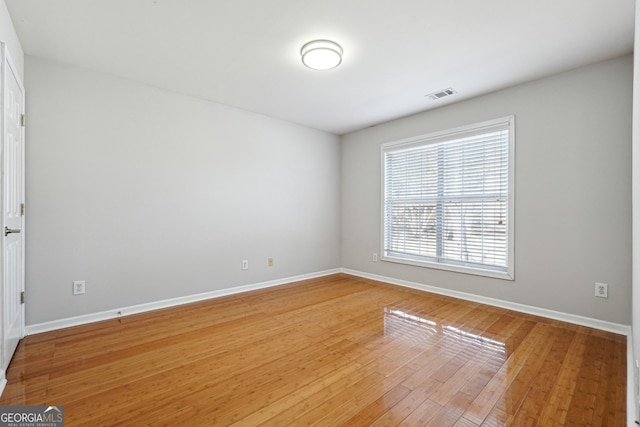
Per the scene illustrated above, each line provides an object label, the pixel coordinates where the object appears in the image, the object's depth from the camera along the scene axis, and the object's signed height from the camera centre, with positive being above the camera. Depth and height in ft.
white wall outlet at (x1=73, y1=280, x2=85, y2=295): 9.41 -2.43
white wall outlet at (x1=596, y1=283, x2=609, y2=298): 9.00 -2.45
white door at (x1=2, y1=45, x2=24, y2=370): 6.29 +0.02
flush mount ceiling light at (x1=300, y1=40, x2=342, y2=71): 8.25 +4.47
